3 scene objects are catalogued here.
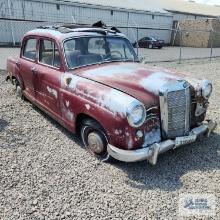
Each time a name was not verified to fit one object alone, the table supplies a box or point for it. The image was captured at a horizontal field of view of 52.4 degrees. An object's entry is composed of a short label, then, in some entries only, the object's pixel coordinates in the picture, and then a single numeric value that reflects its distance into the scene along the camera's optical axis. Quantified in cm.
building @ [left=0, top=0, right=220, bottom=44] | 1746
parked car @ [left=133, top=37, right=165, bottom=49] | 2172
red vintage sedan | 294
